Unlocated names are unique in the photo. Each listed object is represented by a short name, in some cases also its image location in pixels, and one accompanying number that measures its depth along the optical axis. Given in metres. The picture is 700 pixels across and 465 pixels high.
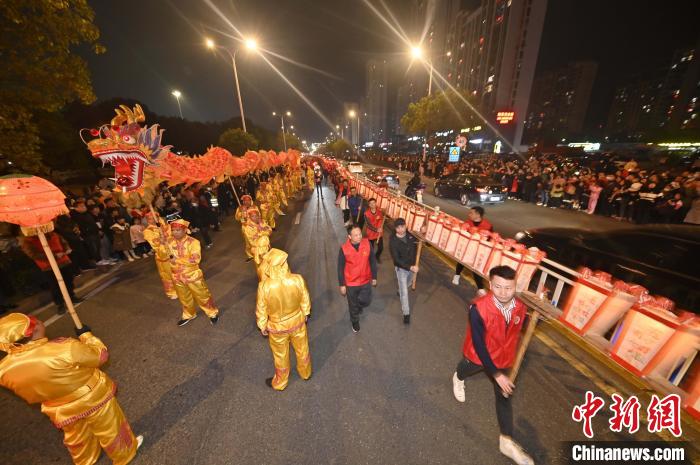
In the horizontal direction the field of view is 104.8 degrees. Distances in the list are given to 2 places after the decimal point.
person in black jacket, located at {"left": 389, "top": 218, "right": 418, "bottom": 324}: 4.34
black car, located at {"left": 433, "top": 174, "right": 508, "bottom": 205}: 14.34
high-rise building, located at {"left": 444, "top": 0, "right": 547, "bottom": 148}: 53.22
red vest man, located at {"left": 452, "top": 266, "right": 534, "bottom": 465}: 2.37
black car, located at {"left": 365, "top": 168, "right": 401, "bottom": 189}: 21.13
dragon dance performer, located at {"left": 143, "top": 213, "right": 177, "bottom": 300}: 5.20
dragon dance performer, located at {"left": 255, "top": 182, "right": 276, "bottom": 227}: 9.72
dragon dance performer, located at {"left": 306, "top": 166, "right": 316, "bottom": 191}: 22.53
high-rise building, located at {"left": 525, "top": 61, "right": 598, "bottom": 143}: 94.94
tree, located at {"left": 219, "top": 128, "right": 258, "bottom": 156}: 35.94
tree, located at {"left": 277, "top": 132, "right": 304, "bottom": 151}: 67.22
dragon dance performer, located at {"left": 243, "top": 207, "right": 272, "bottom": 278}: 6.24
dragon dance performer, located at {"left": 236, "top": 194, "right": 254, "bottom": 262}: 6.82
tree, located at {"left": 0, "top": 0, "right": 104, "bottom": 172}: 5.51
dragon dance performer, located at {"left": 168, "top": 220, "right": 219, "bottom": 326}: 4.31
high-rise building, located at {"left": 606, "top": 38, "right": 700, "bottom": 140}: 34.84
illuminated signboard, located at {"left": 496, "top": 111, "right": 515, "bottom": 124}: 46.56
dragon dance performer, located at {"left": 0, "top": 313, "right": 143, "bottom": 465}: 2.01
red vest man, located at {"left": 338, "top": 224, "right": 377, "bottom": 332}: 3.93
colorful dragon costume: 4.61
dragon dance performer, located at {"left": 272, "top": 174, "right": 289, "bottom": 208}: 13.04
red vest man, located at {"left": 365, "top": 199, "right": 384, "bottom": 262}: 6.16
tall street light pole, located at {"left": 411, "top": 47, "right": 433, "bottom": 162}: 16.22
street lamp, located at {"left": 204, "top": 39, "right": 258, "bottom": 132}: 13.82
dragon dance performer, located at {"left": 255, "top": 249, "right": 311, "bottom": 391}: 2.97
